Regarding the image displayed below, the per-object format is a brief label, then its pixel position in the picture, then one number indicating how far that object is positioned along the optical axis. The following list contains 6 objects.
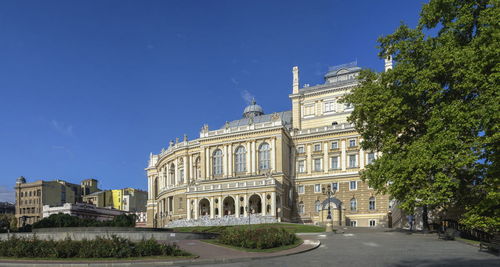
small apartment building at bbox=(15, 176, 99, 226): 120.25
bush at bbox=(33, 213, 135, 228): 40.25
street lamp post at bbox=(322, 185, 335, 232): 44.94
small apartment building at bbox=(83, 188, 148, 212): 139.50
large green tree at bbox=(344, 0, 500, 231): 28.94
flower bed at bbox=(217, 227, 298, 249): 27.80
